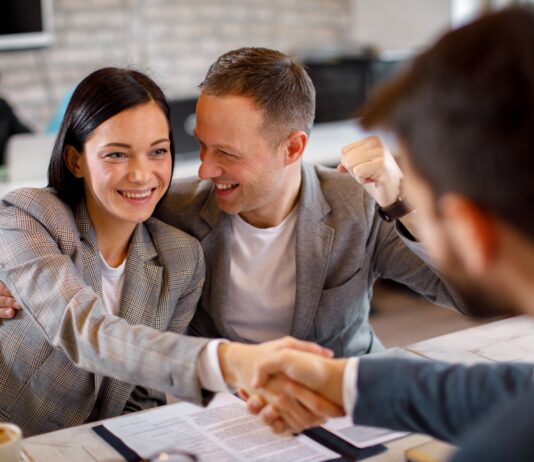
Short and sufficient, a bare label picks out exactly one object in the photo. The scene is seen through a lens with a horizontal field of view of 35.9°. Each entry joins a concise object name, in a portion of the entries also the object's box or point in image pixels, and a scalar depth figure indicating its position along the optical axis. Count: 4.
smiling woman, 1.59
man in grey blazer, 1.86
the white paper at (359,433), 1.36
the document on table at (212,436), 1.32
